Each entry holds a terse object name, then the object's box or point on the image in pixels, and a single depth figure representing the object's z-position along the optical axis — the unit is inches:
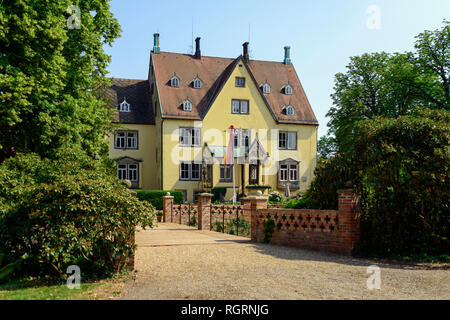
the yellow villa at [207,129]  1429.6
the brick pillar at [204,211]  721.0
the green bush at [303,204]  515.5
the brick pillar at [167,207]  919.7
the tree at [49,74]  530.0
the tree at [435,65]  1344.7
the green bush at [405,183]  391.2
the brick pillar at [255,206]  539.8
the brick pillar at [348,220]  424.5
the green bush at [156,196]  1168.8
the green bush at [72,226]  295.3
